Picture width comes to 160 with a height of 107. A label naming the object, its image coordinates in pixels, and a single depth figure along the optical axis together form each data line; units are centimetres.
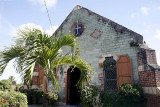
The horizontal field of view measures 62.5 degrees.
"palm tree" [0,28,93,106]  440
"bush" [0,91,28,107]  585
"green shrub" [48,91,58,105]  841
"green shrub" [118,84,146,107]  615
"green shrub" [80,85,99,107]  688
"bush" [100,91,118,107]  664
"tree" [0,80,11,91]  1750
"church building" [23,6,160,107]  655
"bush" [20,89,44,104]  937
